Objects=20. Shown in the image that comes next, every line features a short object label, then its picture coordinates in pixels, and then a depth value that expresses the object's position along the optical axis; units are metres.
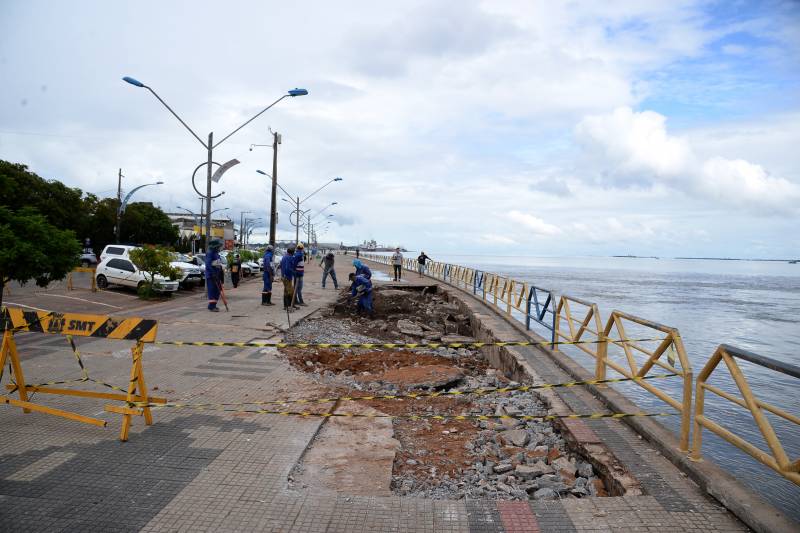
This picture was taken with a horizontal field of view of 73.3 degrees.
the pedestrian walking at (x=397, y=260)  27.33
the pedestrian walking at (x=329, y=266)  22.59
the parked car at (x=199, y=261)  23.31
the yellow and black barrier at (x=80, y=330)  5.16
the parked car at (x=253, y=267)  34.88
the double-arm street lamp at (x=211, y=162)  16.41
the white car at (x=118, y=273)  20.19
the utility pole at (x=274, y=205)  27.39
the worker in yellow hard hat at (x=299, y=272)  14.75
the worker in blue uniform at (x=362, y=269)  15.86
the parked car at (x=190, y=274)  21.75
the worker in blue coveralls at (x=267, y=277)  15.16
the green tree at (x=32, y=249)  9.45
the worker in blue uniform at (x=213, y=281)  14.27
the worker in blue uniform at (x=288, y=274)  14.20
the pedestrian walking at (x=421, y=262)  34.35
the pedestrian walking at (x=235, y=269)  20.75
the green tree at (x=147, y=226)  61.56
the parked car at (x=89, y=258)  42.31
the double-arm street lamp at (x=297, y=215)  42.56
